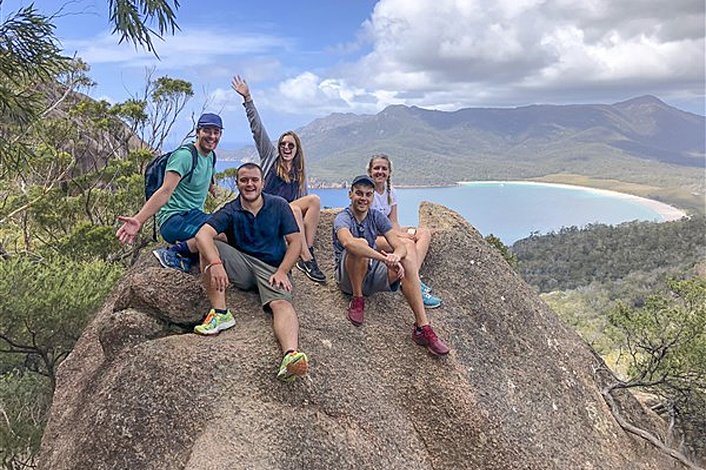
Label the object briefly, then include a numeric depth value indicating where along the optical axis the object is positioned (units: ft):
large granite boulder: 15.75
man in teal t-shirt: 19.48
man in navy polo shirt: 18.06
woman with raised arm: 22.81
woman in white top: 23.02
